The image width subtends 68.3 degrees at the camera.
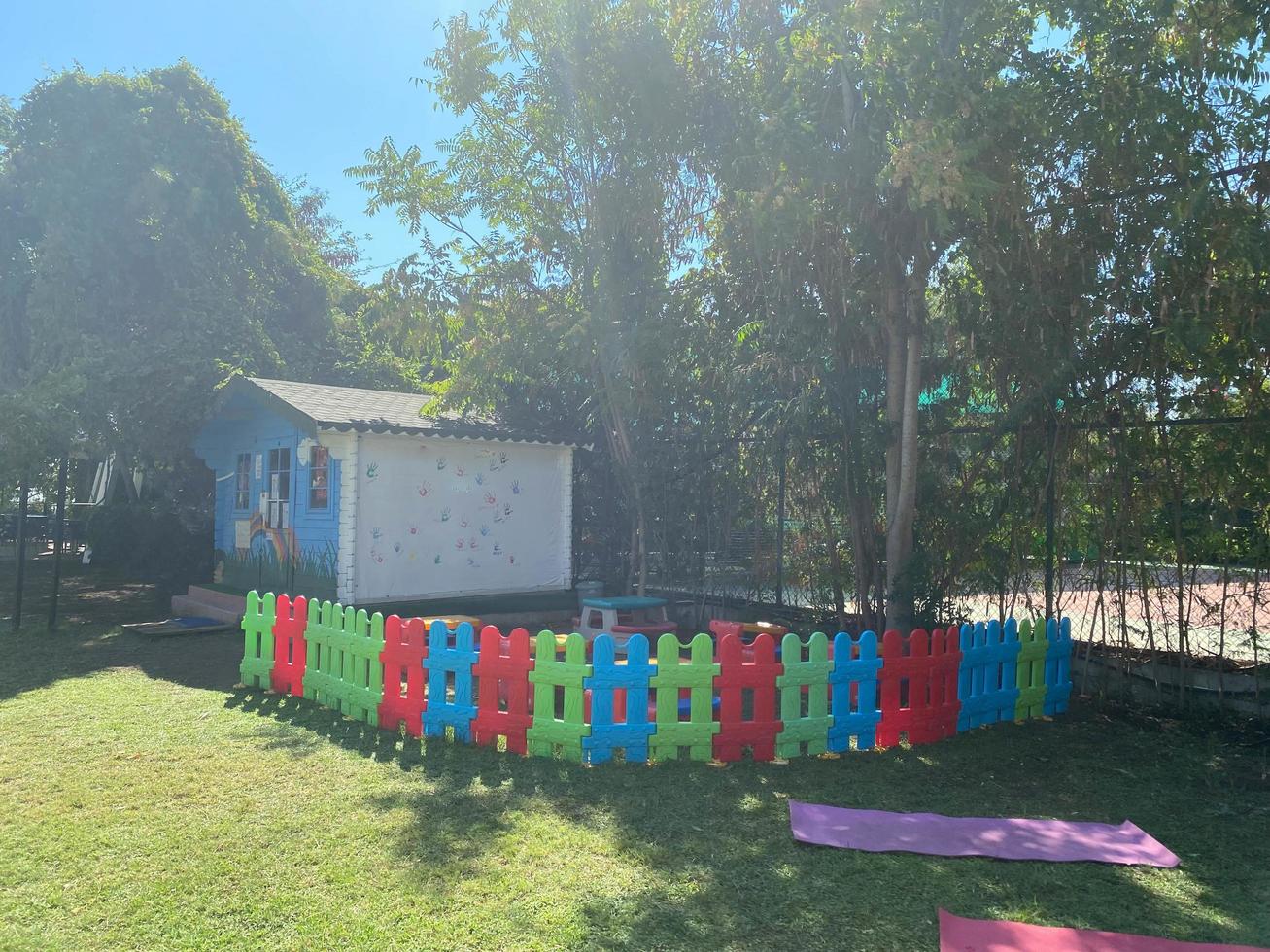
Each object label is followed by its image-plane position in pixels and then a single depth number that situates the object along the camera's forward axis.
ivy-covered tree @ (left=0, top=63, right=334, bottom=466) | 16.12
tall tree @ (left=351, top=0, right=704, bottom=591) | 10.85
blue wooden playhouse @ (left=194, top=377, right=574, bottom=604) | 12.48
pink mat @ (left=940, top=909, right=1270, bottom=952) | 3.54
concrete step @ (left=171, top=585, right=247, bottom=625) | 12.65
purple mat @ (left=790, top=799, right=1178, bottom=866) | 4.54
